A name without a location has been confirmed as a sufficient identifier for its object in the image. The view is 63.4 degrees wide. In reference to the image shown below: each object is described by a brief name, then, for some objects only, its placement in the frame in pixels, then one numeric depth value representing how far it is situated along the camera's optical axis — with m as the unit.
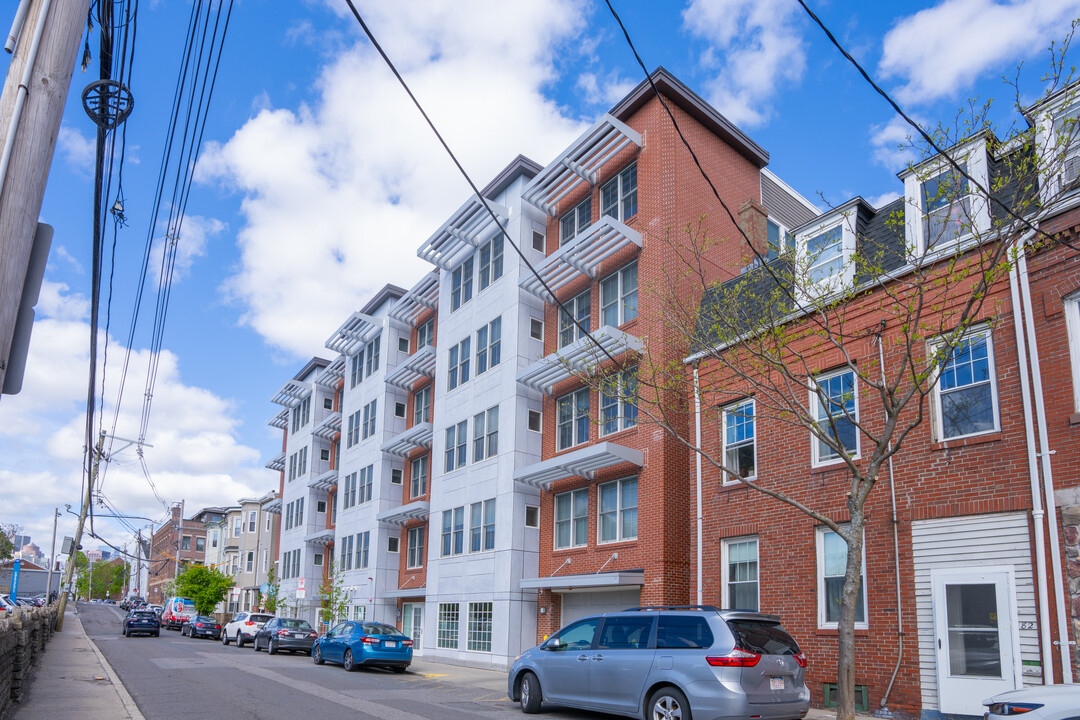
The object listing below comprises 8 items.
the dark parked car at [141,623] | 40.56
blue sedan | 22.62
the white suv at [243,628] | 35.72
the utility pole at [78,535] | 39.72
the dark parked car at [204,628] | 42.62
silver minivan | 11.03
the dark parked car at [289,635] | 29.97
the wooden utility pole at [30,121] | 4.55
